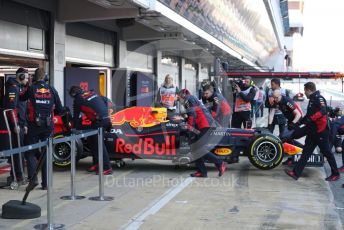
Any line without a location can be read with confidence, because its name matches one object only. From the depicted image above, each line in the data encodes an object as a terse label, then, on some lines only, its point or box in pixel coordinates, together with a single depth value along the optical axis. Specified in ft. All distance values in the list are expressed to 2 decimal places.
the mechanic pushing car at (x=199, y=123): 29.16
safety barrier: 18.48
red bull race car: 30.32
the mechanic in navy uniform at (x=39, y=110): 24.85
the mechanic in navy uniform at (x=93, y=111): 28.50
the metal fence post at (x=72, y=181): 22.91
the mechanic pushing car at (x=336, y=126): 35.66
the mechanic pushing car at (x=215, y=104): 33.36
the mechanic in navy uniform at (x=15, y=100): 26.12
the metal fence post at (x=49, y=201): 18.54
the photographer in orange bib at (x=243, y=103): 37.65
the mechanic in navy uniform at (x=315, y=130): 28.40
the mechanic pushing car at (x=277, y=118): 37.78
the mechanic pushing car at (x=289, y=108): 32.24
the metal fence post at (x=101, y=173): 23.40
